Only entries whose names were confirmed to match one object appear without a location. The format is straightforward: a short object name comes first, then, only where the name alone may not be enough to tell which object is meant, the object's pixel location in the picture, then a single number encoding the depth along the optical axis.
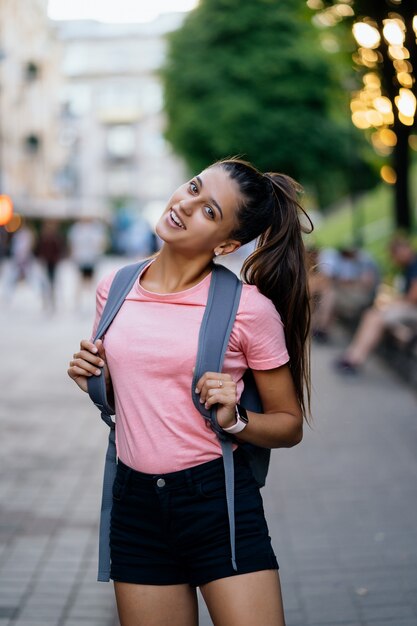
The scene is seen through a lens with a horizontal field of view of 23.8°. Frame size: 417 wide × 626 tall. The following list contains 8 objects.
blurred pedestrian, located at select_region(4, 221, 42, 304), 21.86
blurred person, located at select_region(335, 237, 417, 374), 11.10
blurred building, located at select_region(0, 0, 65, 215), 47.84
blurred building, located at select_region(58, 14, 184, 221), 96.38
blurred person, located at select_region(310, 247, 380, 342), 14.05
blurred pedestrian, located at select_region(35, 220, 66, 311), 19.34
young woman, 2.55
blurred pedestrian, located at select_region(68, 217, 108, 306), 18.92
